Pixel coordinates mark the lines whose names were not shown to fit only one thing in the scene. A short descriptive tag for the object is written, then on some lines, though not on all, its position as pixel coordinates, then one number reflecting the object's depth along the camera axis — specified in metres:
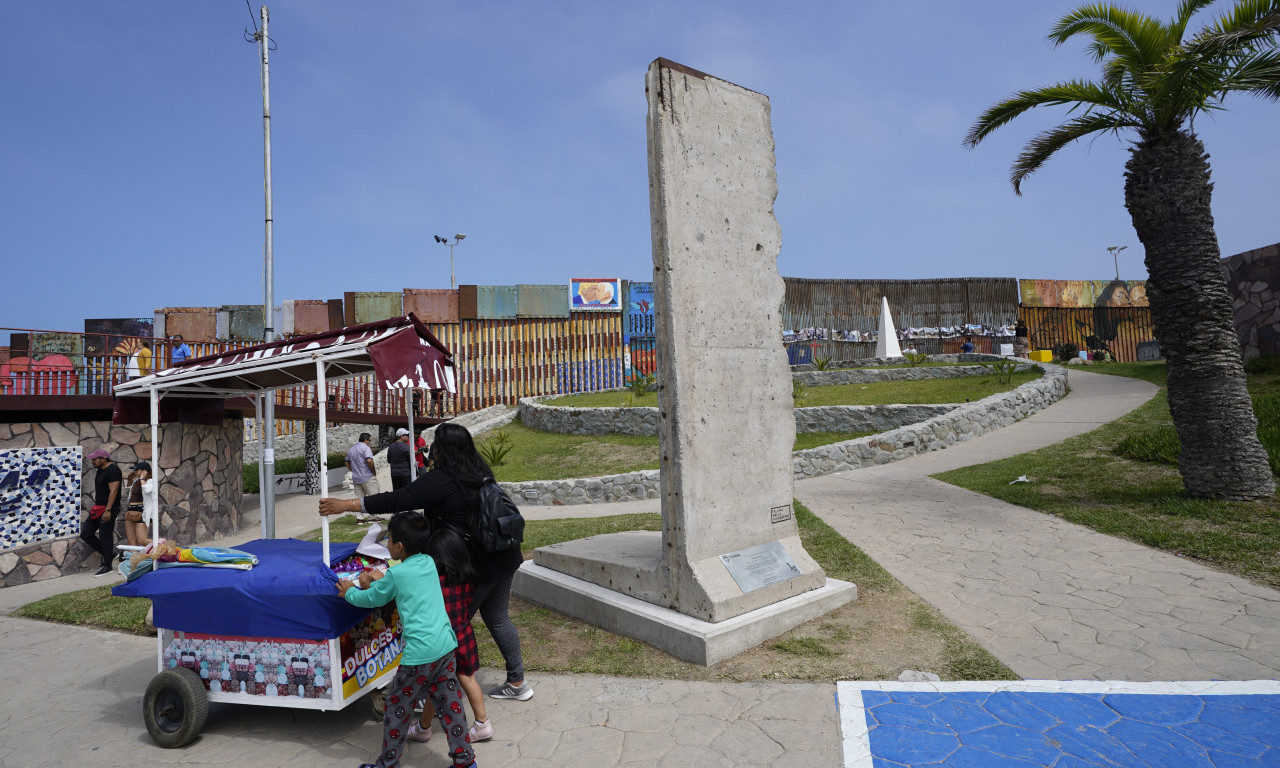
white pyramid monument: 25.55
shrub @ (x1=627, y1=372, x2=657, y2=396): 20.48
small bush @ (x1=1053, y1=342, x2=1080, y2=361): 25.97
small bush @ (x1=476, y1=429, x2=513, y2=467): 15.77
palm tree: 7.69
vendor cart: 3.87
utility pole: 12.12
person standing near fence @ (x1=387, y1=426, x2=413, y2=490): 11.94
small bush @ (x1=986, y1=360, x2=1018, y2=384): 17.48
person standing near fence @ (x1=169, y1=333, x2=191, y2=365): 23.50
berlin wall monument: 5.12
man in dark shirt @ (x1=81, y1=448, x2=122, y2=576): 10.07
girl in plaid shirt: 3.88
